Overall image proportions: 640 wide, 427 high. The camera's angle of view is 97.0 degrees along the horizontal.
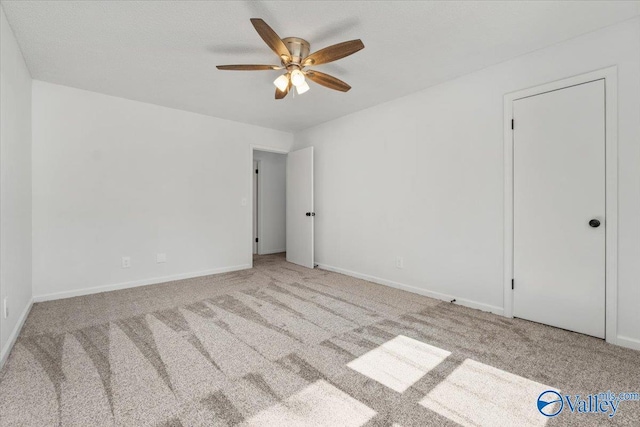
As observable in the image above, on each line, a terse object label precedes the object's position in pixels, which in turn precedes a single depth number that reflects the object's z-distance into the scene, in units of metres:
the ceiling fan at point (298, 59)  1.95
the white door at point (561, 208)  2.22
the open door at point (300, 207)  4.70
